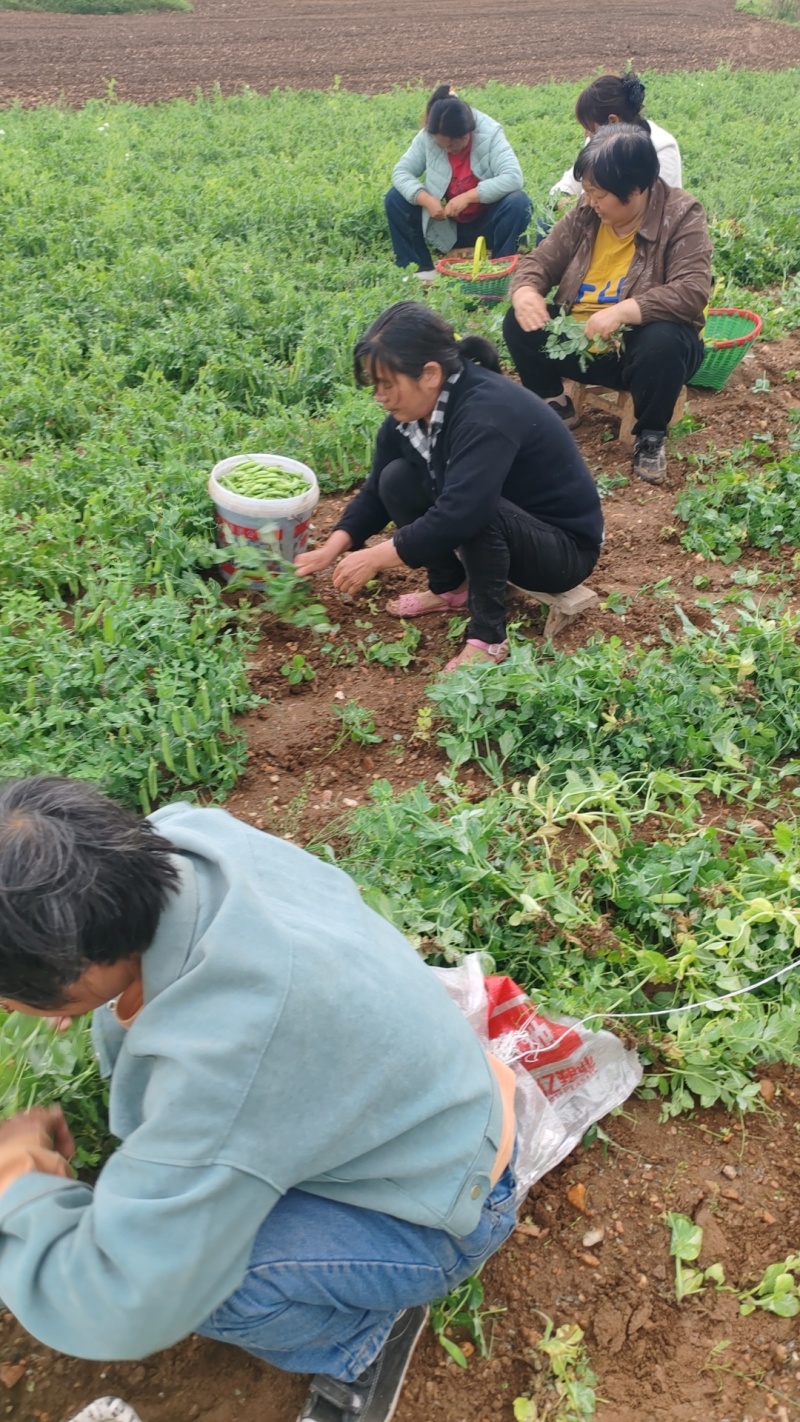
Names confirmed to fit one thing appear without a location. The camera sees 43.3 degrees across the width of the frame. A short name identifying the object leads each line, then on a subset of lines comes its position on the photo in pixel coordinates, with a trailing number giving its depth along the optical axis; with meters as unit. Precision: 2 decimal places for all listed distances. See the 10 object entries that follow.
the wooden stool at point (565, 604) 3.47
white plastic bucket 3.39
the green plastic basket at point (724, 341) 4.81
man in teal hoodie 1.23
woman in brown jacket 3.89
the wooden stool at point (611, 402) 4.60
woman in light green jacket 6.12
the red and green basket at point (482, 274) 5.61
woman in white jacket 4.66
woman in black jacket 2.89
